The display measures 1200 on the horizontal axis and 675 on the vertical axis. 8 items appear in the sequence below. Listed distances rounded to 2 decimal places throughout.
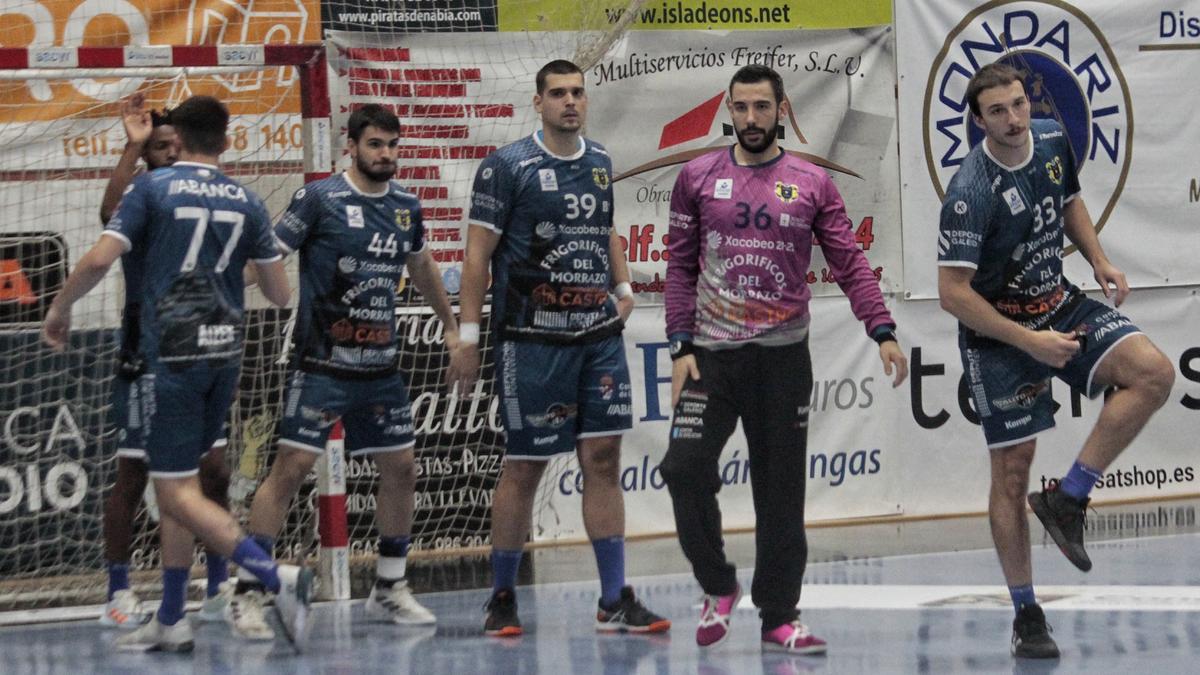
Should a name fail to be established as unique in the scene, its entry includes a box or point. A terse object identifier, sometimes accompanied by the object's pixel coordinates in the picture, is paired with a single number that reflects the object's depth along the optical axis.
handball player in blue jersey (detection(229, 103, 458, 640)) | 13.62
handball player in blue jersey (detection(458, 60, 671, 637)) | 13.16
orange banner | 16.91
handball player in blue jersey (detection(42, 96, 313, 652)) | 12.22
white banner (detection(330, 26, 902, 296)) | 17.77
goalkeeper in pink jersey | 12.09
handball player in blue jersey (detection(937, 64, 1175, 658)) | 11.74
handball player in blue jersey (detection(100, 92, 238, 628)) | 13.71
